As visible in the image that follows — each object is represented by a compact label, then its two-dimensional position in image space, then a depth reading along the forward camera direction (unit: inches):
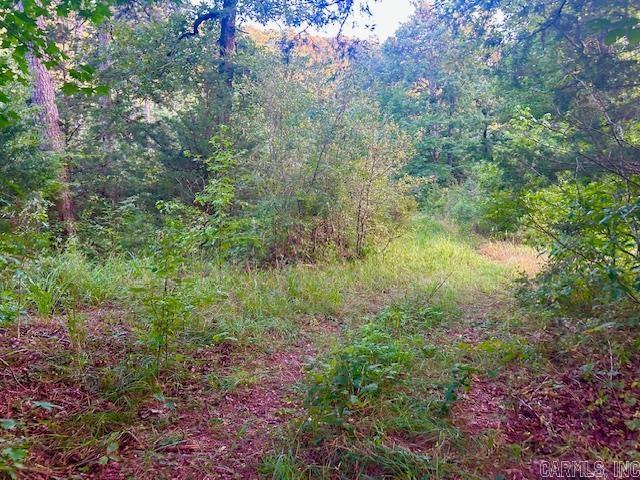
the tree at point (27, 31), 104.1
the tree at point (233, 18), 220.7
